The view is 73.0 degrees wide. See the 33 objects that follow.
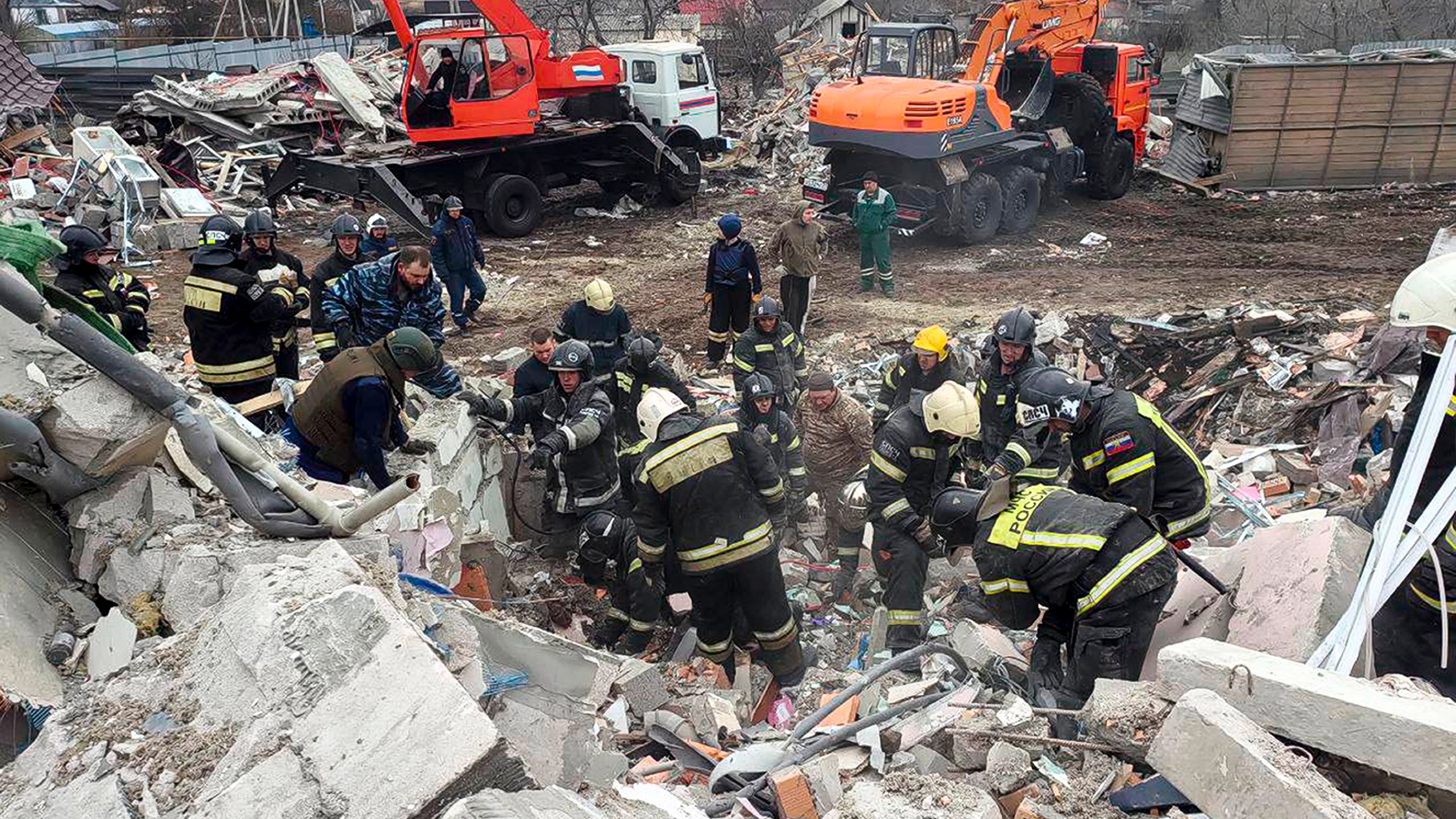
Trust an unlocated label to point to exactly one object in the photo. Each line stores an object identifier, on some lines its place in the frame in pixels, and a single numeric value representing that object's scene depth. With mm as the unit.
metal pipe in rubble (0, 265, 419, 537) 3326
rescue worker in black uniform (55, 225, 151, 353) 6043
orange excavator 11758
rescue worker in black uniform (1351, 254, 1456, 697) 3855
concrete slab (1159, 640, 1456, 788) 2680
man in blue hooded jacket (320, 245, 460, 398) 6250
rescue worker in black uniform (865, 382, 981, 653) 5078
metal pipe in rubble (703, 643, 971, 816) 3176
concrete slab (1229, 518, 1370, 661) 3740
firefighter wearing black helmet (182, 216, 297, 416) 5844
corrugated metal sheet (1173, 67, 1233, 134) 14500
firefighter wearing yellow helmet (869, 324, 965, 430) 6117
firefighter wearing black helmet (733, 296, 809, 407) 6969
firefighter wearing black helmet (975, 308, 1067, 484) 5195
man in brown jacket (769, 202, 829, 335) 9562
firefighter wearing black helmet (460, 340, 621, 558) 5582
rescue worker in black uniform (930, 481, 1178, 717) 3777
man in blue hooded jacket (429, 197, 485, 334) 9734
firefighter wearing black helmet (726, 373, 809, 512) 6074
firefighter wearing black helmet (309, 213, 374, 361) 7070
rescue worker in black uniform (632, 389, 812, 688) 4617
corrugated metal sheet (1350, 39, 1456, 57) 17234
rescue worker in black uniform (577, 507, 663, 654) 5367
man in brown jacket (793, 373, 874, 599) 6348
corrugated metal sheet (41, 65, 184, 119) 19031
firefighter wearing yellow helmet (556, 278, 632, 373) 7035
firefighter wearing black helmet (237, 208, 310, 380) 6469
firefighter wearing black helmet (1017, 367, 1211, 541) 4344
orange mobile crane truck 12586
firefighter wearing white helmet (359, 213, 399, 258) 8328
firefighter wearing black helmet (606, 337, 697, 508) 5852
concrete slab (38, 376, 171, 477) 3359
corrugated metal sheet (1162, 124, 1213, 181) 15242
